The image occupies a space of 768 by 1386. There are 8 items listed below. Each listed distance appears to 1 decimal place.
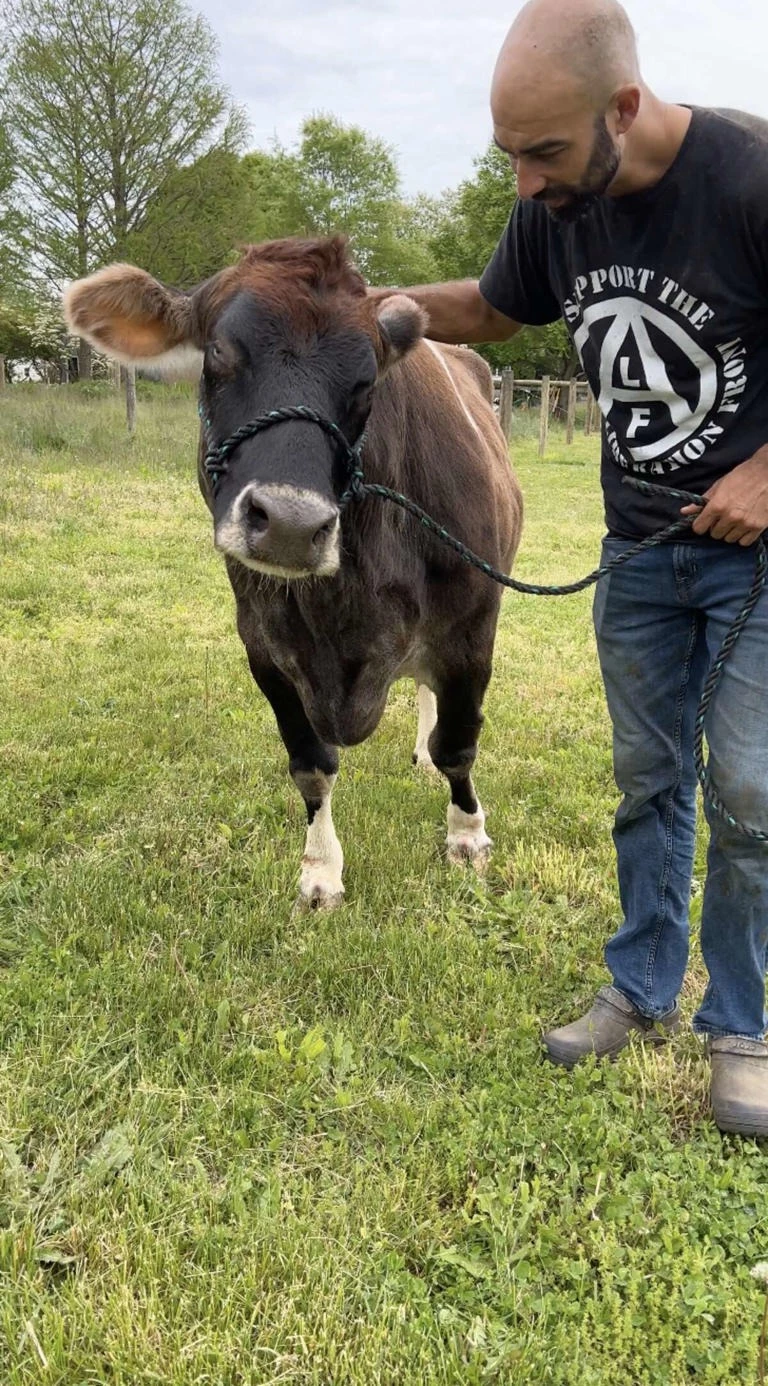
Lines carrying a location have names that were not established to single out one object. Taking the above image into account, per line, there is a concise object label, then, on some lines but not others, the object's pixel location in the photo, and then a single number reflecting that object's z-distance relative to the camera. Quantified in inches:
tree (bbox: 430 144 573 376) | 1206.9
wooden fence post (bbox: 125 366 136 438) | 594.8
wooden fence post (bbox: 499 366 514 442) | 777.2
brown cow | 90.8
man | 79.7
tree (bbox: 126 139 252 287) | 915.4
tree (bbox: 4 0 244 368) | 893.2
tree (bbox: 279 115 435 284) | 1449.3
